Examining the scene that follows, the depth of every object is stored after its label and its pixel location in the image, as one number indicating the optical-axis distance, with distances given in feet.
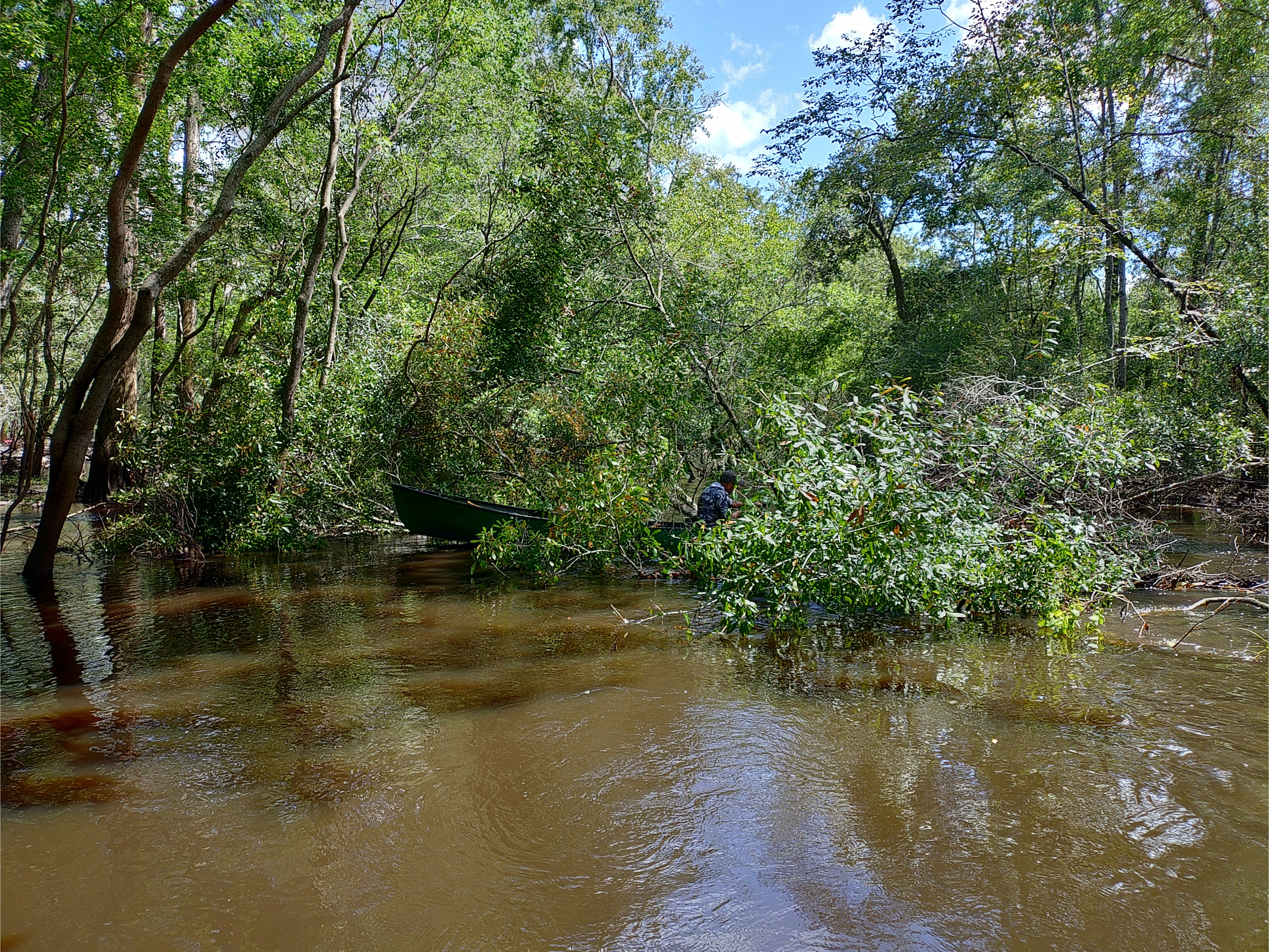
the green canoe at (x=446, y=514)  37.37
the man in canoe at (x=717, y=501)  30.48
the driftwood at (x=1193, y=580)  26.81
